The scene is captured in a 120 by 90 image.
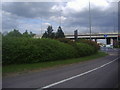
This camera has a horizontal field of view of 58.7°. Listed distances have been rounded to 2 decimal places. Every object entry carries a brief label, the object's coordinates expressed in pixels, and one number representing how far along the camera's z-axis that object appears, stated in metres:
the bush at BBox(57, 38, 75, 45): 15.11
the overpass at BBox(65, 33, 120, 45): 49.11
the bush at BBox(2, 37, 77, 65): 8.74
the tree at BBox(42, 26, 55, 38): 40.53
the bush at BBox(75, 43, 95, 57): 15.95
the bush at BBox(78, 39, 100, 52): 20.75
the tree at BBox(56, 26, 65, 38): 40.40
